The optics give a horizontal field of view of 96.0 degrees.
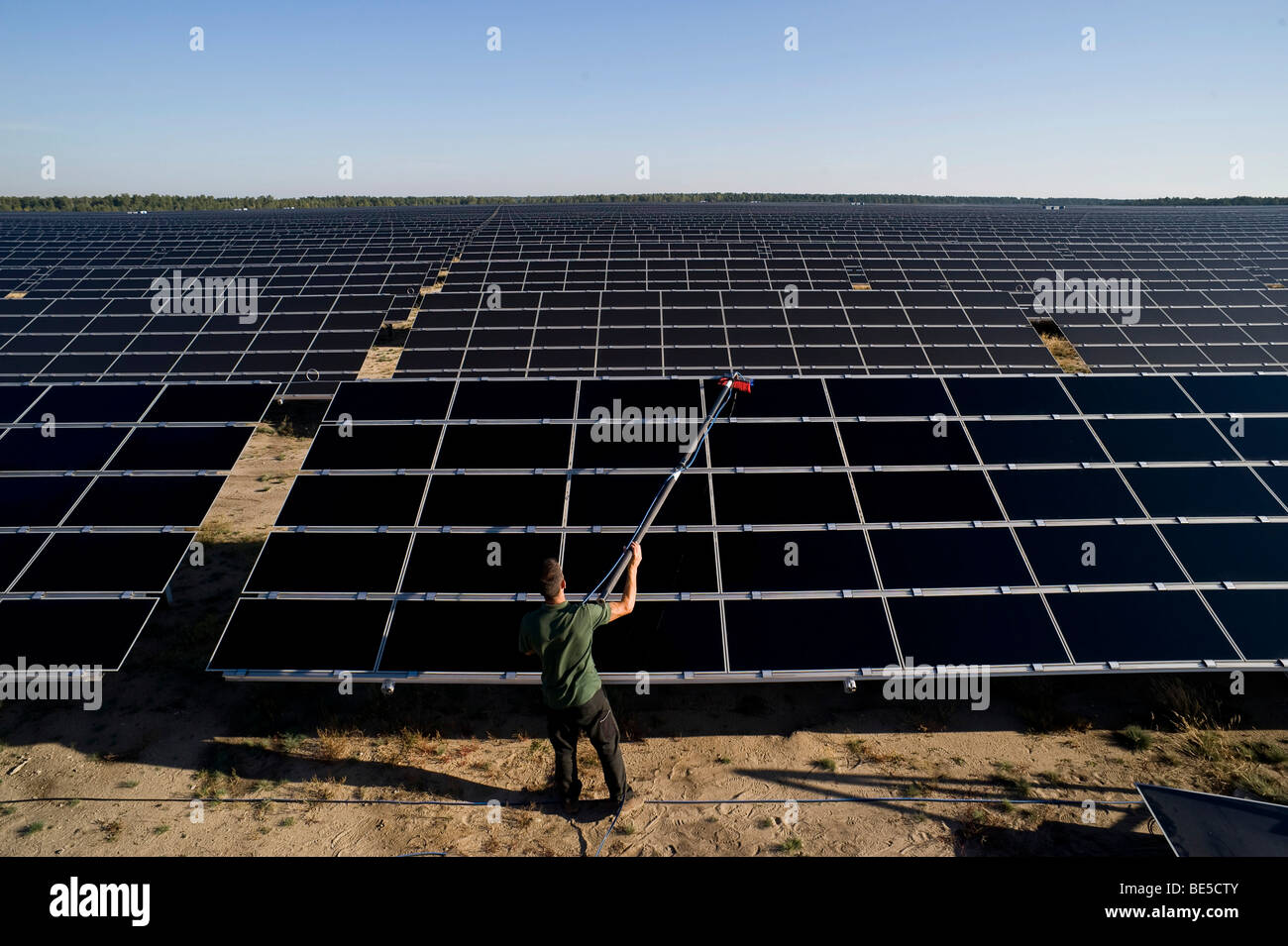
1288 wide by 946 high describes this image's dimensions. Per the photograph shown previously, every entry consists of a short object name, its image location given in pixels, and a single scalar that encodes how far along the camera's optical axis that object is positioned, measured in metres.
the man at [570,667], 6.14
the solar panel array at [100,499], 8.16
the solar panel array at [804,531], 7.64
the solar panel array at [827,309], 21.41
